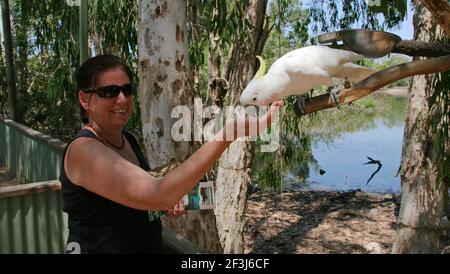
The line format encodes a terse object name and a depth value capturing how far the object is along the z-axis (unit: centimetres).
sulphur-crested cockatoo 103
